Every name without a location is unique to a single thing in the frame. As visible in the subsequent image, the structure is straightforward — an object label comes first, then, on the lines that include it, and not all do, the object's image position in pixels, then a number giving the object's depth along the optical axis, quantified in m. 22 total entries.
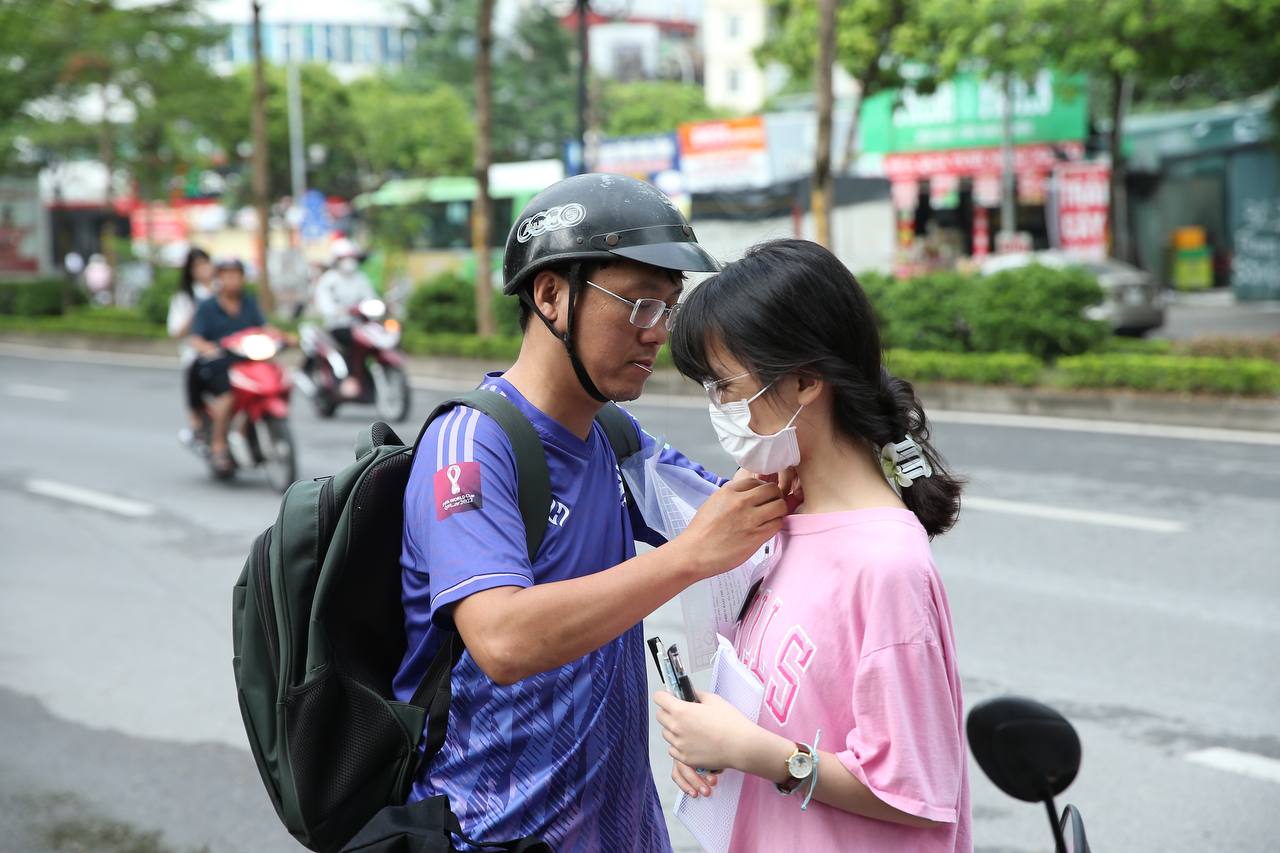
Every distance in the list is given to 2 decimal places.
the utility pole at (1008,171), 27.77
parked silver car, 20.59
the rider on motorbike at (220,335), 10.02
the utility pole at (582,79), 19.64
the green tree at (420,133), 43.38
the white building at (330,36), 79.50
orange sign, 29.05
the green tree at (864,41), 21.41
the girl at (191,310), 10.28
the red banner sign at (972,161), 29.66
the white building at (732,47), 84.00
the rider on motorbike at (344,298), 13.28
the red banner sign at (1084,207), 27.12
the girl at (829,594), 1.71
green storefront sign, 28.88
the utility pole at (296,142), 45.75
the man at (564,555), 1.75
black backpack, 1.89
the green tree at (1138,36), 15.20
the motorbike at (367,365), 13.03
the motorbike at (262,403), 9.75
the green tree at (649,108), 60.22
